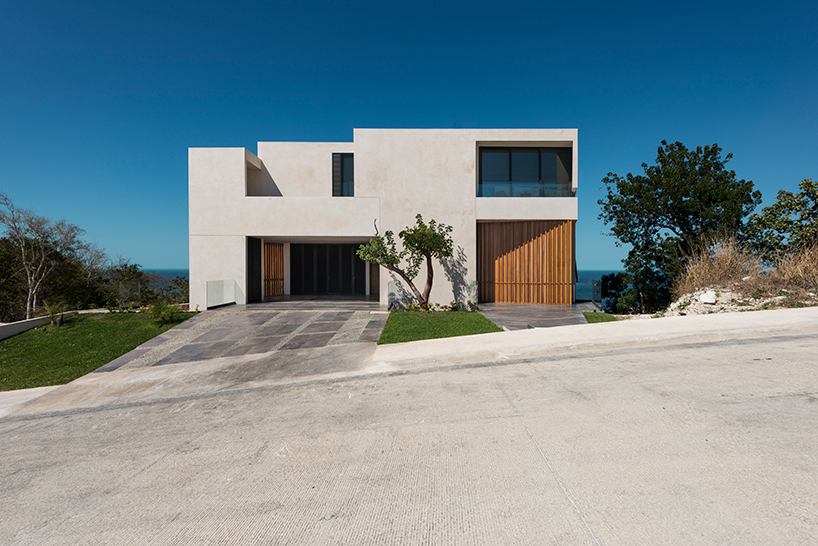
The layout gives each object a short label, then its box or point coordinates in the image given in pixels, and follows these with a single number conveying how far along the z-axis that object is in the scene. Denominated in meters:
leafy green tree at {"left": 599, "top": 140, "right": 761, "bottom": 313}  14.60
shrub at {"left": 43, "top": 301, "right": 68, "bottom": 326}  10.88
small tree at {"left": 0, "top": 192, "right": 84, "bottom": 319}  13.78
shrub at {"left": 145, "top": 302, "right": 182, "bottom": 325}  10.47
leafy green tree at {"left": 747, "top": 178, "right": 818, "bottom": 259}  12.73
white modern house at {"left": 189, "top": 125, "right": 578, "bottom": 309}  13.49
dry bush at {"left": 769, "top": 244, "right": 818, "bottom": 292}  10.06
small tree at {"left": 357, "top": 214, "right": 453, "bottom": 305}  12.06
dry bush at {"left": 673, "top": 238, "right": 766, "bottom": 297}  11.15
